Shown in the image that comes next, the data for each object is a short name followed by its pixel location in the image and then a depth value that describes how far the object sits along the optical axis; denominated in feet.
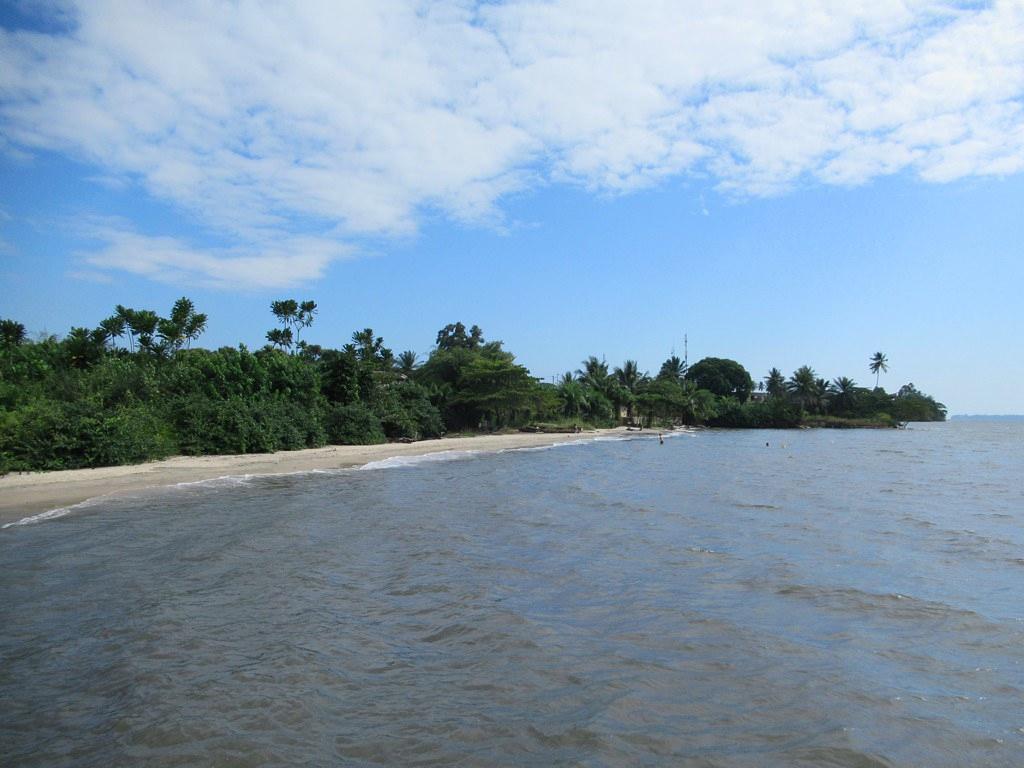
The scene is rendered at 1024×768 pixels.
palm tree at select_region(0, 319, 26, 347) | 122.59
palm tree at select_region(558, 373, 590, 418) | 200.13
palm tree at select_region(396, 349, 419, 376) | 191.50
